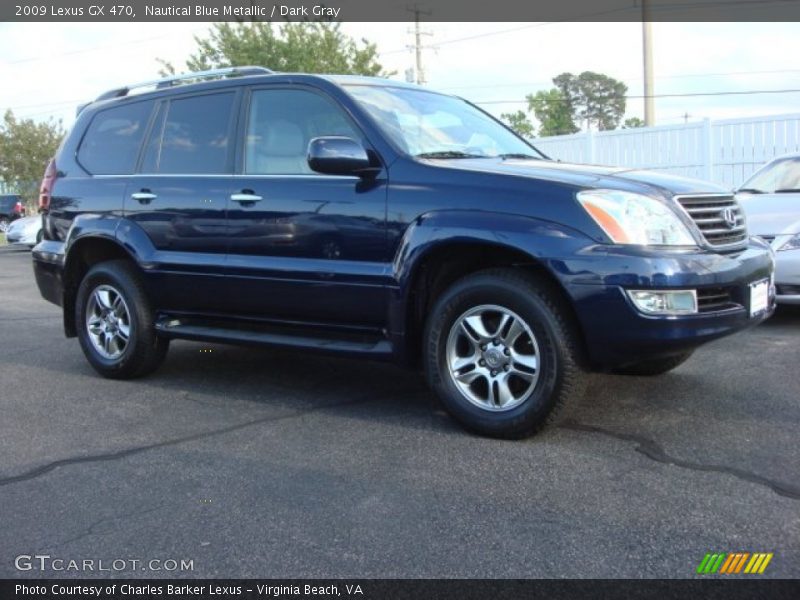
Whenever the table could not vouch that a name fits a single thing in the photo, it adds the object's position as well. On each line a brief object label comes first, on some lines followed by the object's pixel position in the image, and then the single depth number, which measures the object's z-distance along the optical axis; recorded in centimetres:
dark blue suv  382
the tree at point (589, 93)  6550
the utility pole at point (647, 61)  2423
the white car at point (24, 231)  1934
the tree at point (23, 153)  5212
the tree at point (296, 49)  2808
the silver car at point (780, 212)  662
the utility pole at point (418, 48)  4766
